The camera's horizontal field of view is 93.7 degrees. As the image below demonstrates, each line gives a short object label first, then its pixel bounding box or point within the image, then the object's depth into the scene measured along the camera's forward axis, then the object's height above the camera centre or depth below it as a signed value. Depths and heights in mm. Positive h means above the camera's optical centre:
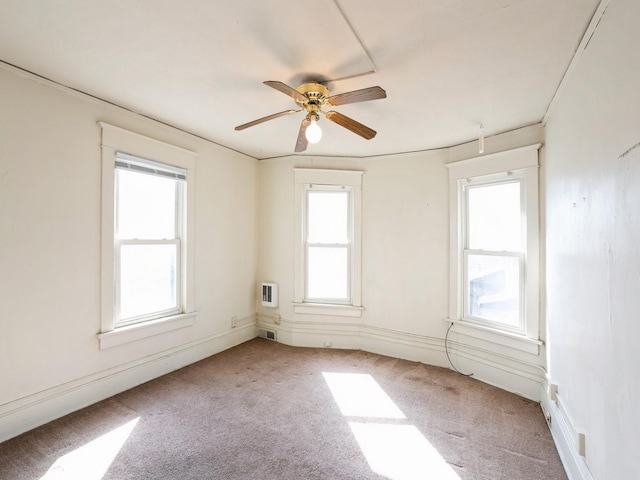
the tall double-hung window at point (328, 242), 3818 -2
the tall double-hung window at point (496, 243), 2680 -11
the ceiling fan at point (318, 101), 1764 +882
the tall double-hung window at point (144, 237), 2537 +49
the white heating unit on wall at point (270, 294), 3998 -703
